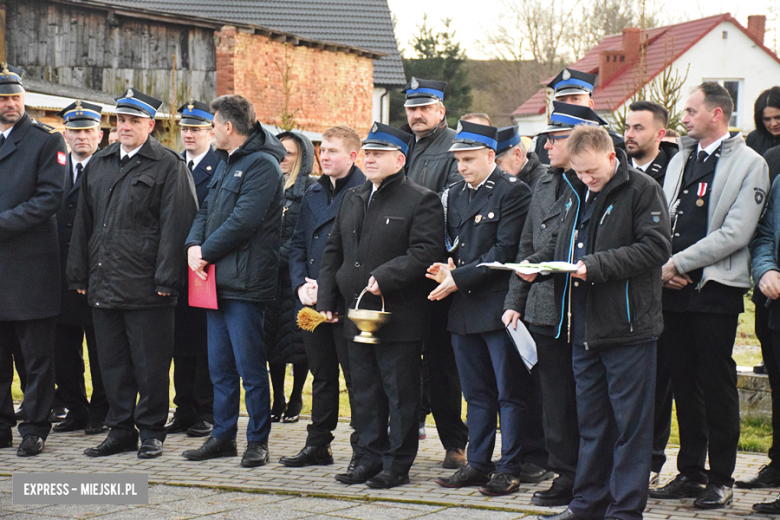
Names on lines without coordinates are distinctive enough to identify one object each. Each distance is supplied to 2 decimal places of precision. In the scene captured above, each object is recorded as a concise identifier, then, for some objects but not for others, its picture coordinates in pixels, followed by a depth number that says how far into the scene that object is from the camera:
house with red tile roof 35.56
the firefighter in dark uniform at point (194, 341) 7.44
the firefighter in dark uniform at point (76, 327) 7.47
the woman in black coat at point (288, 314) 7.31
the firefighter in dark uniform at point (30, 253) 6.66
